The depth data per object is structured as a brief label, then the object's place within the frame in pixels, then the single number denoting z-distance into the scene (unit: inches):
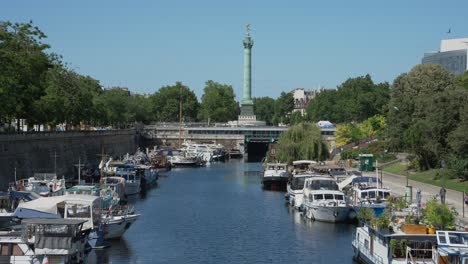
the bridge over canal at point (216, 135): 6619.1
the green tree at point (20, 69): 2785.7
